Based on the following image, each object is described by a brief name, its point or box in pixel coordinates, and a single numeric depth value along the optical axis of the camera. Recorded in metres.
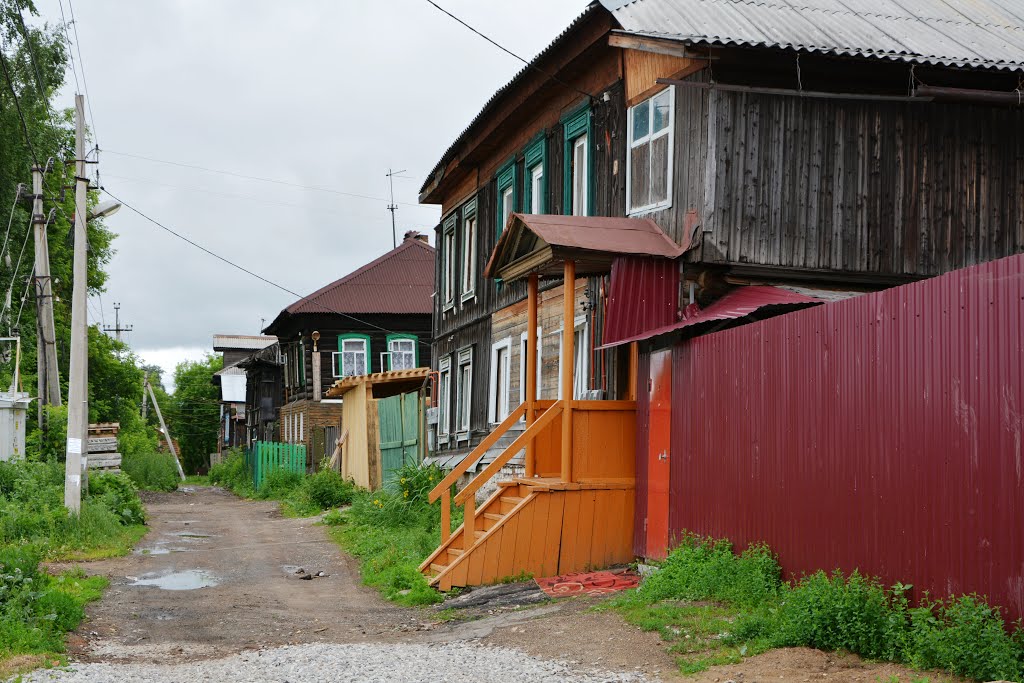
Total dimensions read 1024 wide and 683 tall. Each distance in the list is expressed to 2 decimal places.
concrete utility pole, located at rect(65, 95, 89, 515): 17.53
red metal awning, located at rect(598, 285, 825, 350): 10.63
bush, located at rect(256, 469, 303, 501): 32.16
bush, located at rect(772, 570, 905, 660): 7.14
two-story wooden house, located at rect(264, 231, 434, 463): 39.50
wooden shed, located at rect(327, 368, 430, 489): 24.33
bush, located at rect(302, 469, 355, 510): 25.16
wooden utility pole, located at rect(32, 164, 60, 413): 26.28
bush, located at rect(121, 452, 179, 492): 36.84
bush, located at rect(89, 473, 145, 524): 20.64
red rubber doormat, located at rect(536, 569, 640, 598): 11.25
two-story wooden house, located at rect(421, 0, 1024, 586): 11.75
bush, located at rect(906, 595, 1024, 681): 6.21
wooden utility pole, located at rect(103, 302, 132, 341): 80.75
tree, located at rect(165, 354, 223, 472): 84.06
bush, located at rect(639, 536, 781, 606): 9.00
